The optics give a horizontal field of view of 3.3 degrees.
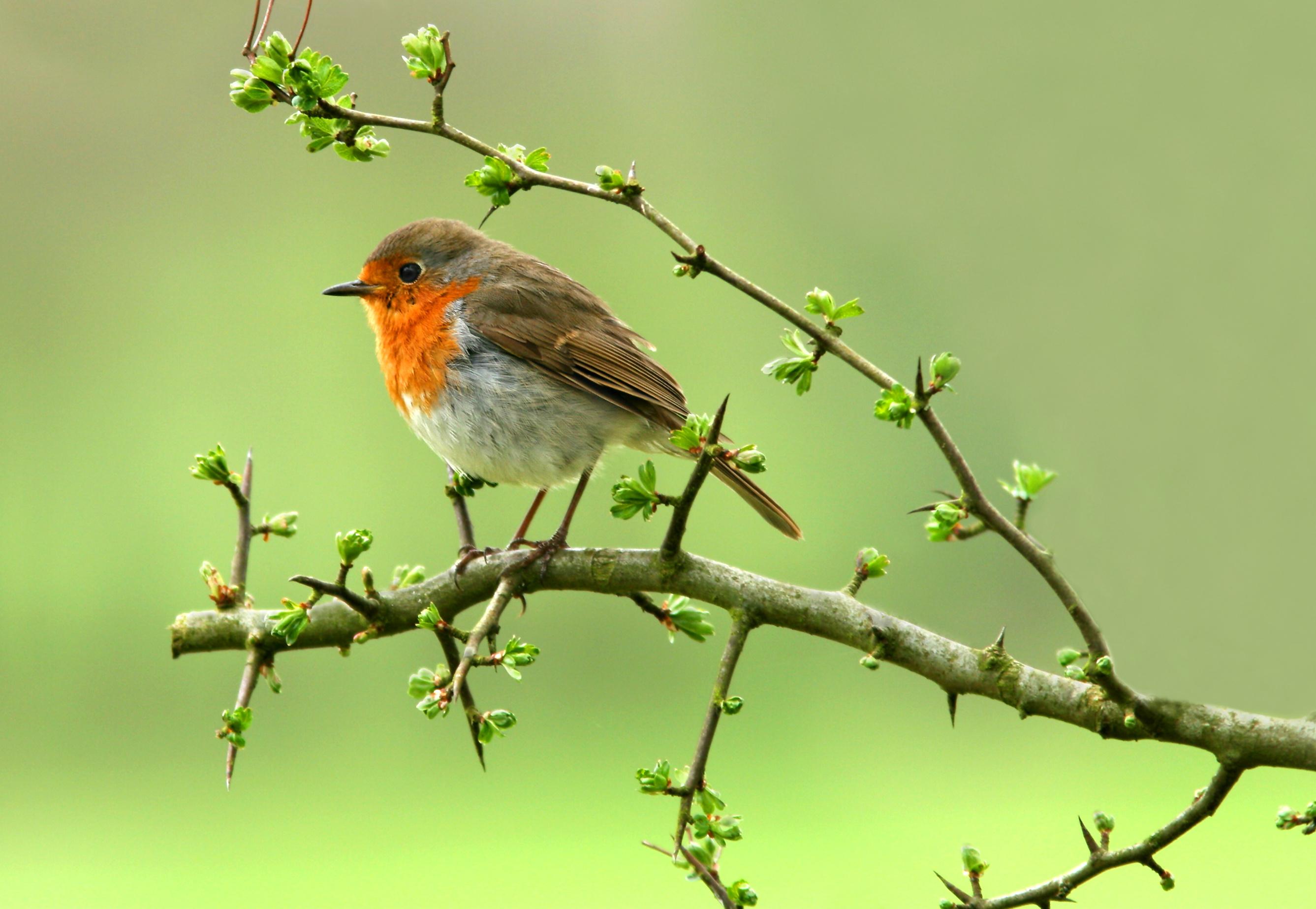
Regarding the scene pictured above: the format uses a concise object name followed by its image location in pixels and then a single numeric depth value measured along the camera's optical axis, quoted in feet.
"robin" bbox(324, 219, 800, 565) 18.90
